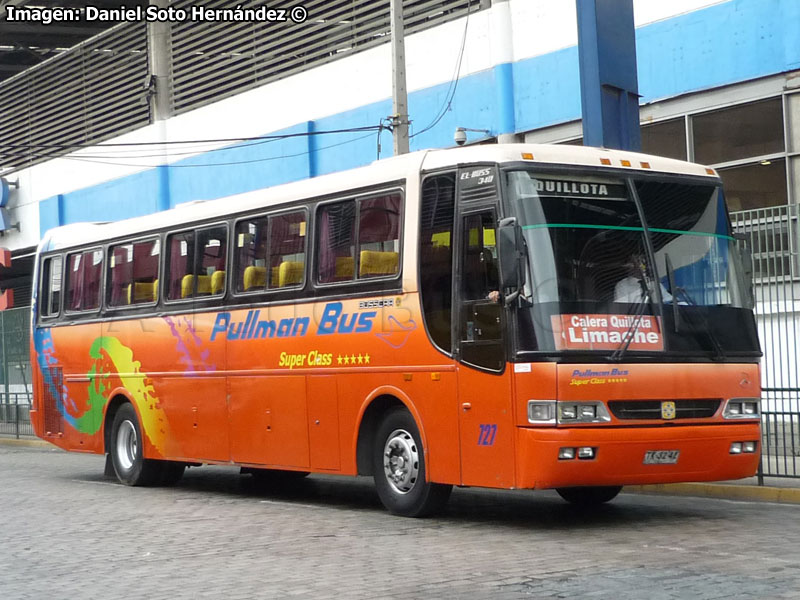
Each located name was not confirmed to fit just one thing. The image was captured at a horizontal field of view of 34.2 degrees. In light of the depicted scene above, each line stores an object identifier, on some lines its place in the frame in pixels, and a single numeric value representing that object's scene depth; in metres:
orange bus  10.55
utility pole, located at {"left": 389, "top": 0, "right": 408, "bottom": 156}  20.42
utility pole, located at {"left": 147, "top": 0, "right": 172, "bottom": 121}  33.41
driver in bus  10.84
